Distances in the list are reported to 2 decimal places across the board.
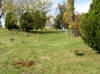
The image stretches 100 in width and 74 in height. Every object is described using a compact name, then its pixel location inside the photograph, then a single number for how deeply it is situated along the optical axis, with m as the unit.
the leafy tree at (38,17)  22.10
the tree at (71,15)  10.95
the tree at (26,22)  20.50
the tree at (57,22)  40.79
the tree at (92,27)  4.47
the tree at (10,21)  19.86
